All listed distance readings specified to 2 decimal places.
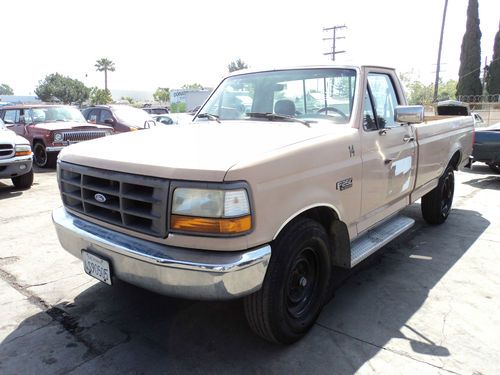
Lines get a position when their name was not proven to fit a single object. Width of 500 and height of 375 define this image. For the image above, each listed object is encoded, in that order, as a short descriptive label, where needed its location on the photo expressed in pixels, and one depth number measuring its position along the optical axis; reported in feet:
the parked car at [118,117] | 40.78
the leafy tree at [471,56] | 110.17
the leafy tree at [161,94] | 338.40
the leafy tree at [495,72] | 110.32
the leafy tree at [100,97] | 225.66
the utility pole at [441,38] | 79.51
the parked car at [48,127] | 33.76
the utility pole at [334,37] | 130.41
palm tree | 274.36
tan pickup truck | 7.50
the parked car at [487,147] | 28.50
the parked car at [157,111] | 77.74
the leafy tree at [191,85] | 363.56
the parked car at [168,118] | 52.21
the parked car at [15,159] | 24.25
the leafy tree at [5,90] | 500.74
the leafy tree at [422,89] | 192.70
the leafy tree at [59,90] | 244.01
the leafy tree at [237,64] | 238.44
